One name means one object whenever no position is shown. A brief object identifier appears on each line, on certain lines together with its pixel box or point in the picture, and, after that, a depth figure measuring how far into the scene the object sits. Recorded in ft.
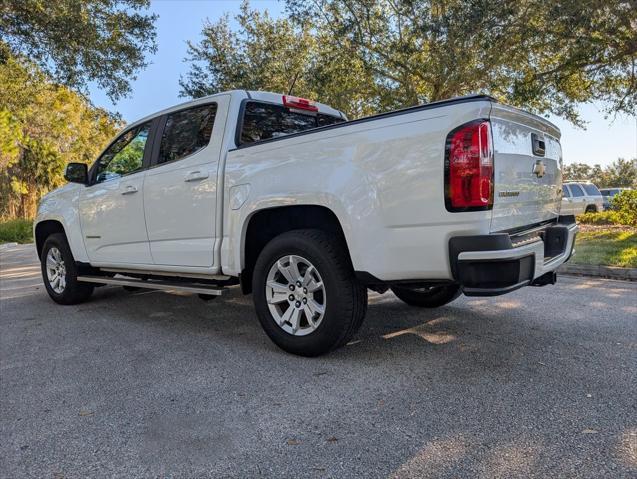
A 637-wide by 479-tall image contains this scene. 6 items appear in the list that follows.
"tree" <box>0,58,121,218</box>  71.68
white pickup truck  9.00
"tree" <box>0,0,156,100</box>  31.71
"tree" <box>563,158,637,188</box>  224.74
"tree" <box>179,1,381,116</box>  45.11
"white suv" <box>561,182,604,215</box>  64.08
